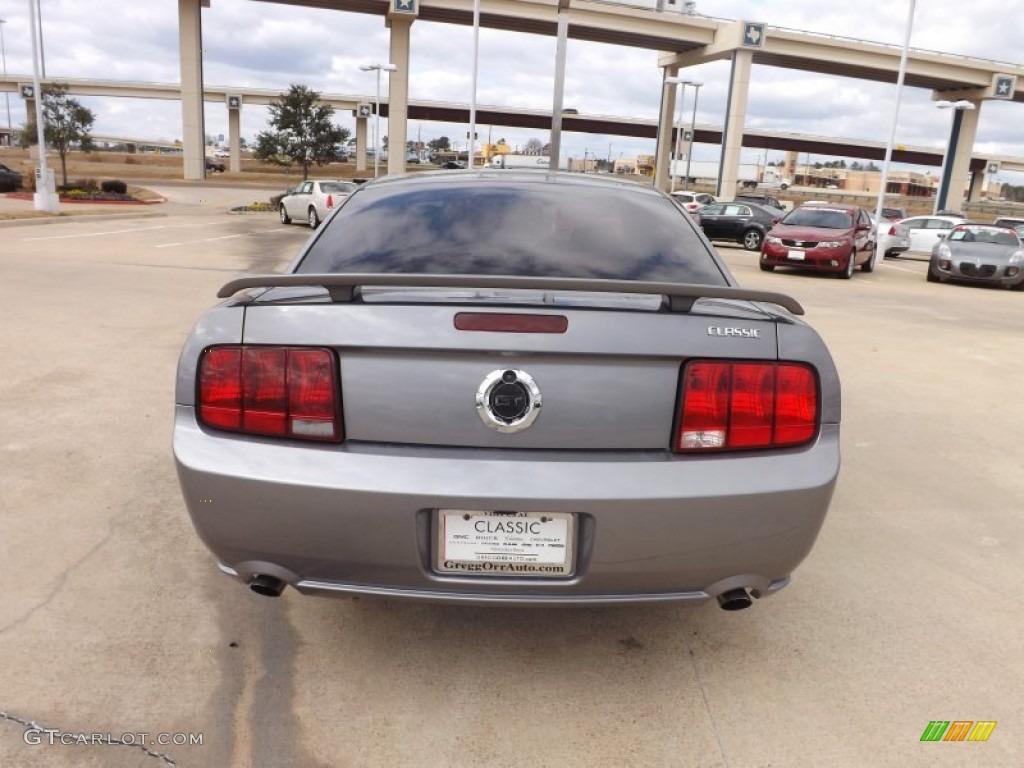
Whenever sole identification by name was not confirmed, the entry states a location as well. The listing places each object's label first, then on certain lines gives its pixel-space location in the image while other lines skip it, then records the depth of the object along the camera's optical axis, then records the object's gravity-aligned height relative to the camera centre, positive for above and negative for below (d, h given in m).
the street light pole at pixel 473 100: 32.62 +2.61
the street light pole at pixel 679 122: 43.88 +3.31
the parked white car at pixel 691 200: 29.02 -0.88
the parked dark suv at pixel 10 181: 34.28 -1.98
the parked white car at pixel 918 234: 24.80 -1.26
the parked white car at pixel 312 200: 23.78 -1.39
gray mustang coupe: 2.24 -0.76
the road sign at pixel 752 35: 46.84 +8.23
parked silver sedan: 17.20 -1.27
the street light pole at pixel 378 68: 40.27 +4.31
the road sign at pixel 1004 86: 52.62 +7.09
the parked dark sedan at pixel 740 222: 24.45 -1.22
